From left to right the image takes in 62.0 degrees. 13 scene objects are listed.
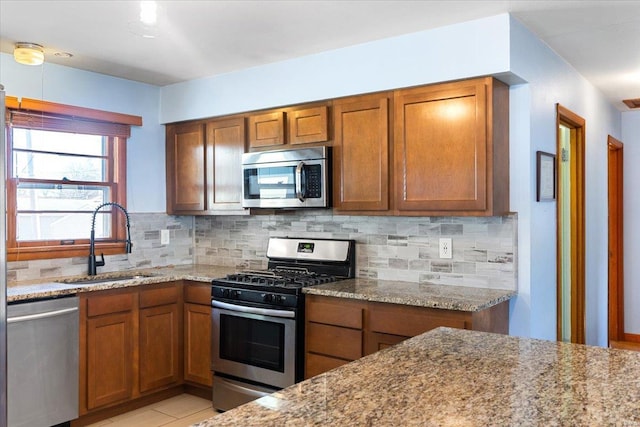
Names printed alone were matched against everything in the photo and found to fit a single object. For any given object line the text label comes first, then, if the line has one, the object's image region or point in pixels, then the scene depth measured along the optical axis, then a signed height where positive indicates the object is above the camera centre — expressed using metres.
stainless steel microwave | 3.48 +0.27
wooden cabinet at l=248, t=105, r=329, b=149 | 3.54 +0.64
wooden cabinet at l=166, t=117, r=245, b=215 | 4.04 +0.42
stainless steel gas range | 3.20 -0.66
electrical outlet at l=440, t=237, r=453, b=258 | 3.30 -0.19
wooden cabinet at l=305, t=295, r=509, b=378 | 2.73 -0.58
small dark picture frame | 3.16 +0.25
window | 3.56 +0.29
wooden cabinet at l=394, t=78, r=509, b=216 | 2.89 +0.39
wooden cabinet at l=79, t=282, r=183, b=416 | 3.29 -0.83
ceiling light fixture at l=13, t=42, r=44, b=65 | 3.29 +1.04
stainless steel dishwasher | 2.91 -0.82
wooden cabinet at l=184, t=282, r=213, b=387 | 3.72 -0.82
